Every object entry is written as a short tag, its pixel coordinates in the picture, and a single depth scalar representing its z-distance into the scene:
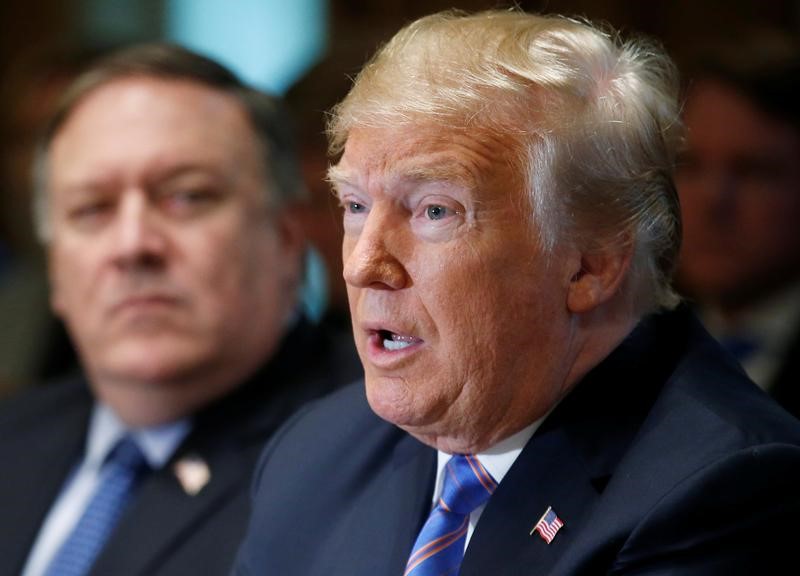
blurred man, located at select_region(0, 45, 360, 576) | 5.20
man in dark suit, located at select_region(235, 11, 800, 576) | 2.99
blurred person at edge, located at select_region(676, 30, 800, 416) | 6.93
